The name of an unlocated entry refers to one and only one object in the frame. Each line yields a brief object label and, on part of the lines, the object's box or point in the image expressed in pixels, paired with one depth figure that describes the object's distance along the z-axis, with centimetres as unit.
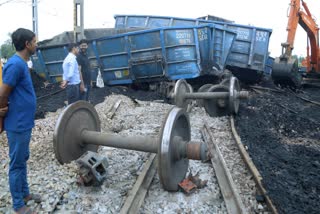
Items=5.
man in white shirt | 431
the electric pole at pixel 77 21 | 729
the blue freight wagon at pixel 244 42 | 884
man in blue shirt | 188
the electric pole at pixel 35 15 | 1243
